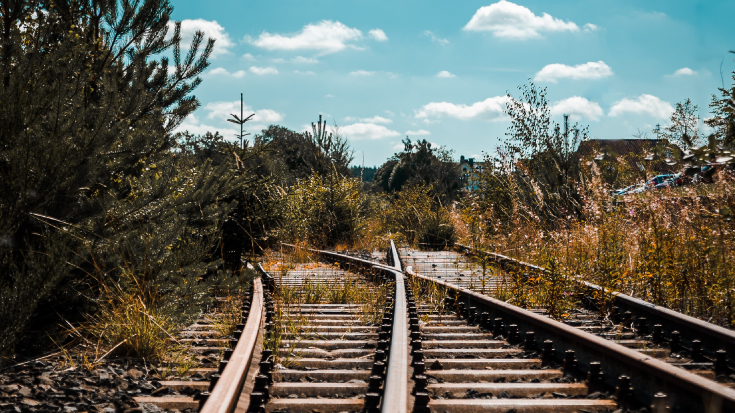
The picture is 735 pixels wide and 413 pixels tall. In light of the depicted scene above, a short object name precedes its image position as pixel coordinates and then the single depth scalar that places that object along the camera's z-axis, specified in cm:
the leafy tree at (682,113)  2535
